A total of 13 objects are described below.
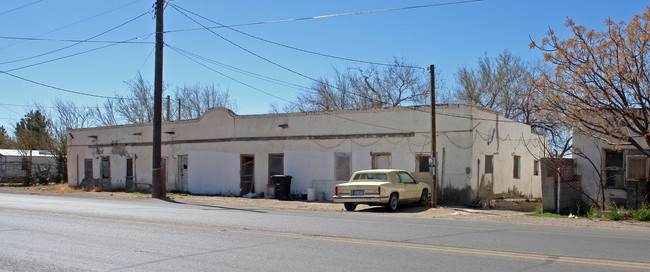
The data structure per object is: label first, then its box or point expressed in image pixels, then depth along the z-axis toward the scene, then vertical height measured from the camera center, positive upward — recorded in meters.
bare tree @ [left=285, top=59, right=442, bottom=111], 39.59 +4.50
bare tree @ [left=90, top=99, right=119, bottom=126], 47.47 +3.42
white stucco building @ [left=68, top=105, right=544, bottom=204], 21.45 +0.22
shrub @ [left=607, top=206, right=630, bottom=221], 14.77 -1.64
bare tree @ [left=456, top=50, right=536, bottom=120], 34.75 +4.37
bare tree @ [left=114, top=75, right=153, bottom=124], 46.59 +3.98
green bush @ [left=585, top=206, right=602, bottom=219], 15.43 -1.70
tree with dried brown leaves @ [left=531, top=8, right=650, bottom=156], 14.25 +2.00
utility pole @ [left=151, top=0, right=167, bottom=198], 24.34 +2.56
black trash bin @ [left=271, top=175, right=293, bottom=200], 24.50 -1.44
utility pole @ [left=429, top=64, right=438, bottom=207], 19.38 +0.07
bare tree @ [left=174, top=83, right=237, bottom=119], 47.41 +4.32
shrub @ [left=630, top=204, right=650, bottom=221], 14.34 -1.60
